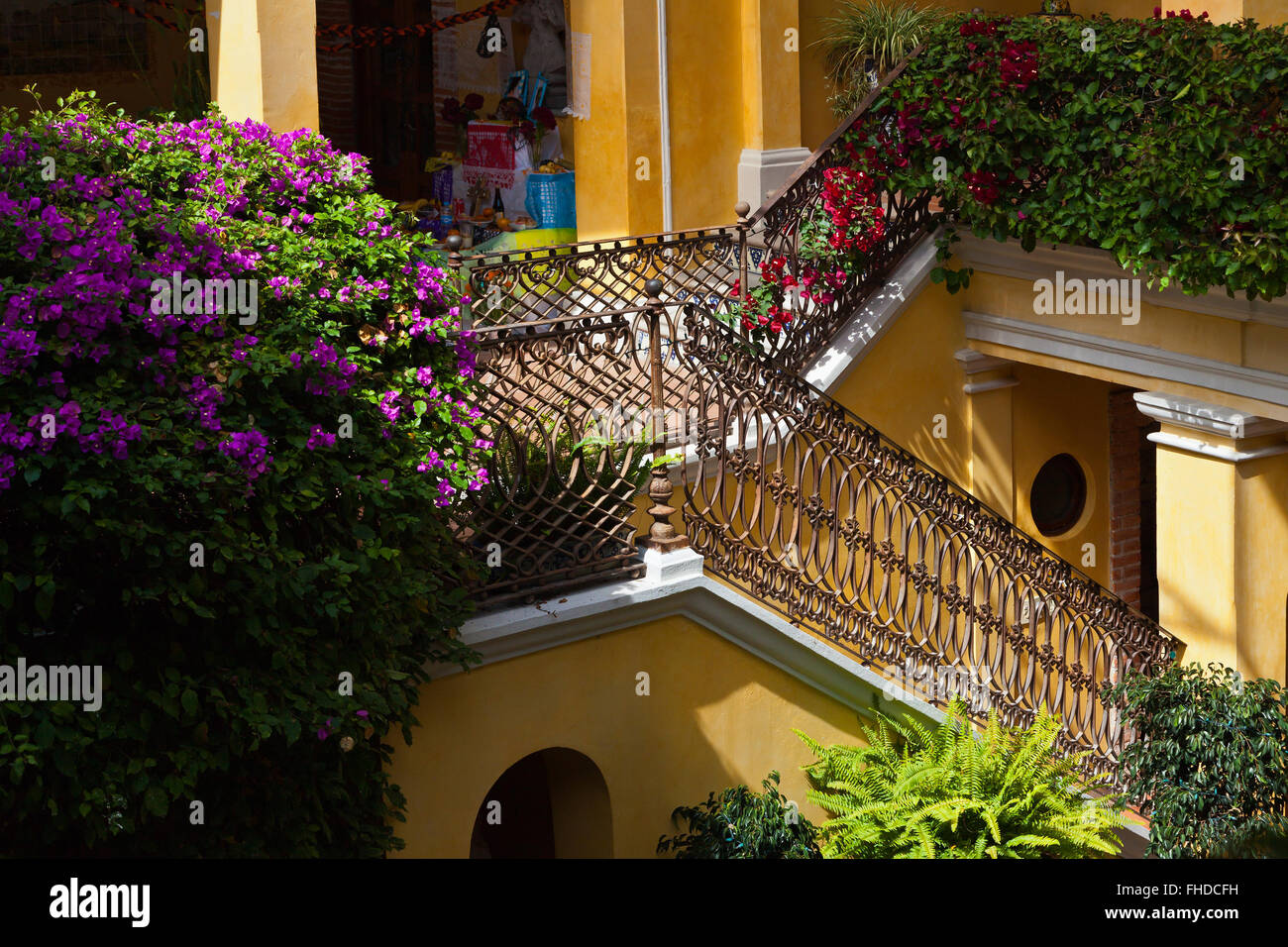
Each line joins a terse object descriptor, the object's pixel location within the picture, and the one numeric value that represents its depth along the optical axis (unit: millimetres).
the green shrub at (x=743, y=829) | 7227
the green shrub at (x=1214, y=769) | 7672
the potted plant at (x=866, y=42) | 11859
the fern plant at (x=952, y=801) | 7332
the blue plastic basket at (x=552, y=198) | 12500
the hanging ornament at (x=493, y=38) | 13219
